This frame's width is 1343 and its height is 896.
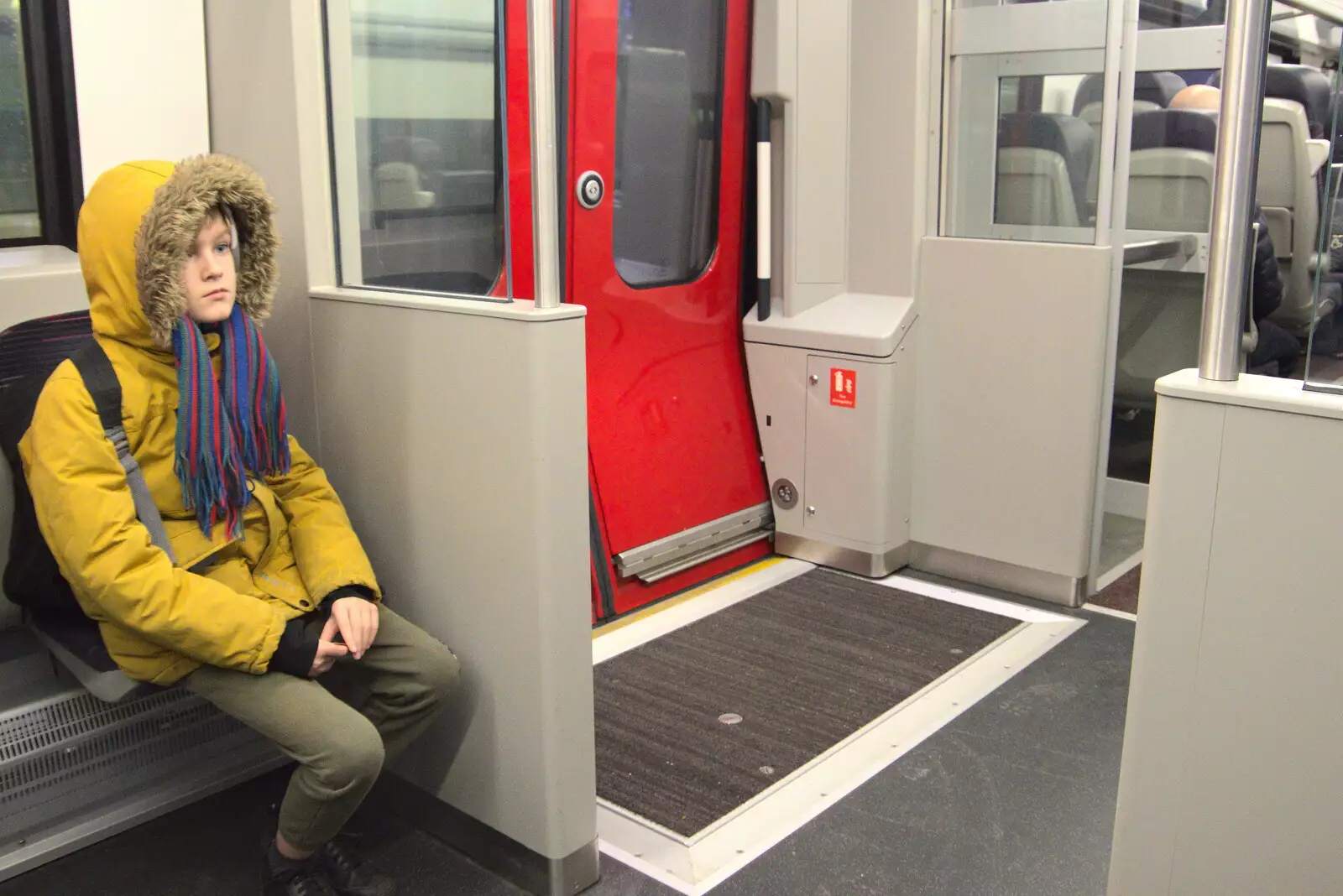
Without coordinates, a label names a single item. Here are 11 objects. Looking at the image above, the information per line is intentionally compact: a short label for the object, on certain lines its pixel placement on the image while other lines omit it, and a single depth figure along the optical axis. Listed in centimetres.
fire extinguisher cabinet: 399
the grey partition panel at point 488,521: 224
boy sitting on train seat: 211
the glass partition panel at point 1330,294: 155
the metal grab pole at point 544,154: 210
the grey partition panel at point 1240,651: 153
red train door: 367
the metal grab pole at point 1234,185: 157
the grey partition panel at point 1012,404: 373
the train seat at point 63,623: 223
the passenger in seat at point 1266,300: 229
